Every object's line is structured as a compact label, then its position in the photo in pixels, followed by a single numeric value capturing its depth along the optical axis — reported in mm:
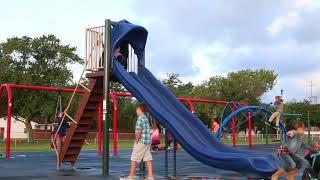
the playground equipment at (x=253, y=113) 21747
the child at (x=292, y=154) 10039
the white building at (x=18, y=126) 85181
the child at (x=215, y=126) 21234
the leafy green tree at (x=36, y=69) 56125
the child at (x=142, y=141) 11070
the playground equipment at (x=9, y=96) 18862
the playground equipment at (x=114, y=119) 21392
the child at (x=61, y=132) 18050
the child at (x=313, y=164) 10375
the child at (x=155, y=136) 20547
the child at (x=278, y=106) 19980
